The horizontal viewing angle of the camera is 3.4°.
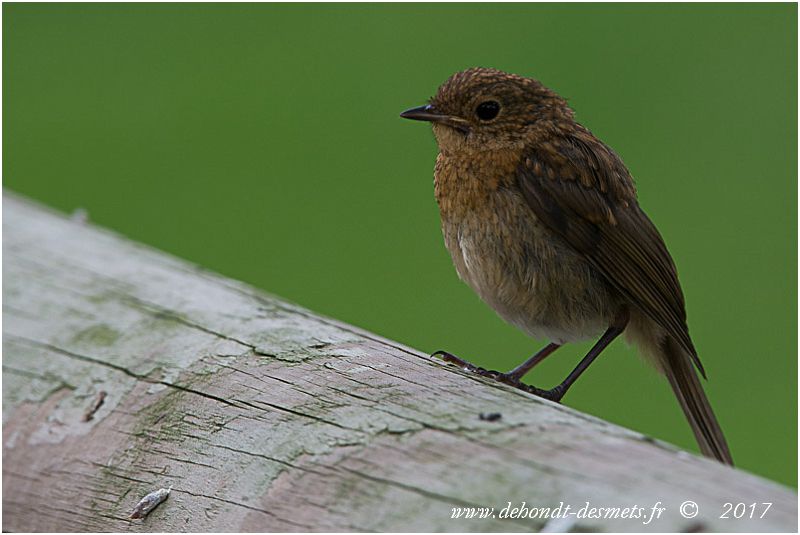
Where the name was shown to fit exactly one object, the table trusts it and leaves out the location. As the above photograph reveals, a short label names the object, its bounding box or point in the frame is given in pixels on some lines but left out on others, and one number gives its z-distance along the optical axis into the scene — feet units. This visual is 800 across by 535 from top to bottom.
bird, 11.88
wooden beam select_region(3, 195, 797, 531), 10.82
